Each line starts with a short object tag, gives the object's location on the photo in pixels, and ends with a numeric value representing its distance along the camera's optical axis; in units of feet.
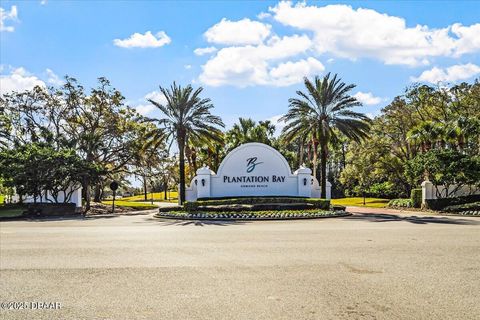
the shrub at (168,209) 100.32
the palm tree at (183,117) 117.39
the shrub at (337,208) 104.15
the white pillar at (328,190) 130.93
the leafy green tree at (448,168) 104.68
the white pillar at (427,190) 115.44
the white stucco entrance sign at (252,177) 119.96
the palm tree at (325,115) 112.37
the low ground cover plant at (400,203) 124.90
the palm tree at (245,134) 163.12
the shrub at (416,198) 120.16
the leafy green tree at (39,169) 103.60
